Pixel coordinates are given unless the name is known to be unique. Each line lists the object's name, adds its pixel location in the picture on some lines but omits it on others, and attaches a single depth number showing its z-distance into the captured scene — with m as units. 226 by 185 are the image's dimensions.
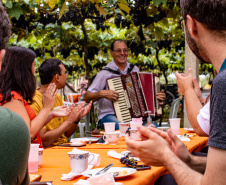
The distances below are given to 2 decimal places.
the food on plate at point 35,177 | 1.20
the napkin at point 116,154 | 1.85
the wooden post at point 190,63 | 4.58
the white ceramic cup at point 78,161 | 1.47
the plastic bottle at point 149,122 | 2.75
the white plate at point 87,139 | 2.62
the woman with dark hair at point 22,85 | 2.19
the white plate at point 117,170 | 1.38
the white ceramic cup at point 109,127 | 2.78
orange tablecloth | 1.40
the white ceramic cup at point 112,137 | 2.42
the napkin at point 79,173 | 1.39
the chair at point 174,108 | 5.29
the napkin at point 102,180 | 1.22
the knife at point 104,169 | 1.40
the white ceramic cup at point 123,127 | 2.97
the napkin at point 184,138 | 2.57
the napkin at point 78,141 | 2.57
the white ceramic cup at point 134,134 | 2.40
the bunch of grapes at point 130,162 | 1.61
